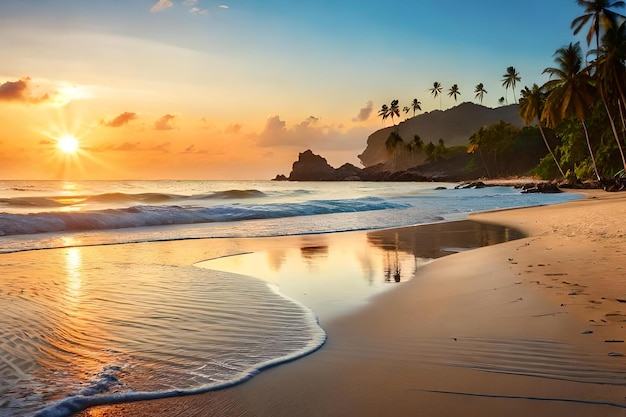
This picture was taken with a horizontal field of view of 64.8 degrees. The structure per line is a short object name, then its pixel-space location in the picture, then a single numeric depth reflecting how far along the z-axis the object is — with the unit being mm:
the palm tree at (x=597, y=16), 35284
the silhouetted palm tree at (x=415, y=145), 125031
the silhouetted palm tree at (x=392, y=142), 114125
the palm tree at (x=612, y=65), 31688
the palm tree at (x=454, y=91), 128550
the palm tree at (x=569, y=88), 38625
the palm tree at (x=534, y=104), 52750
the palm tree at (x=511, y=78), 89562
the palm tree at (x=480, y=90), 121000
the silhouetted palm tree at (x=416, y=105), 137950
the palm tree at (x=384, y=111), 132875
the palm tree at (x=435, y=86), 138625
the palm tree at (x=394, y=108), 131875
